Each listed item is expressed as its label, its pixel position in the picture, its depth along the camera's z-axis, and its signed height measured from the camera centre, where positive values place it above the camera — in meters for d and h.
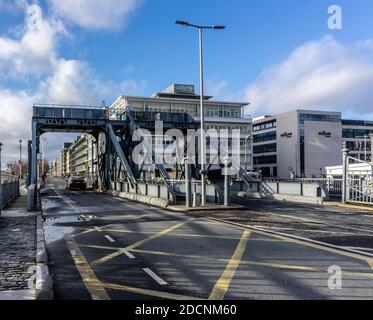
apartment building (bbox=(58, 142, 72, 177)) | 195.75 +6.60
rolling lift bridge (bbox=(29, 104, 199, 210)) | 37.84 +4.69
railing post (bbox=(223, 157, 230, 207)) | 22.03 -0.73
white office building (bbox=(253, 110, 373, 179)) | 128.00 +9.77
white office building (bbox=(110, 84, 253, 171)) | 105.62 +17.11
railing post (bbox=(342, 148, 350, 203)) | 23.86 -0.05
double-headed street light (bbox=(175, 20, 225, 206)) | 21.98 +2.51
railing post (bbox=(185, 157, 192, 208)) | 22.00 -0.50
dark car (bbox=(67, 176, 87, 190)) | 49.33 -0.71
